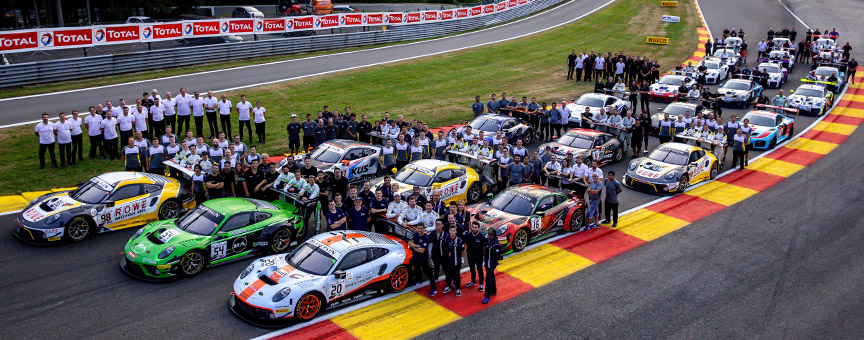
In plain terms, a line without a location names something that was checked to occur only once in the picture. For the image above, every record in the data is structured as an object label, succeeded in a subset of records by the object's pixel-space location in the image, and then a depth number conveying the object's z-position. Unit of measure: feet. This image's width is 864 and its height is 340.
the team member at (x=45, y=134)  59.93
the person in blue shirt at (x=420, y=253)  40.93
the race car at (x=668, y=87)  101.30
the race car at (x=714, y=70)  117.80
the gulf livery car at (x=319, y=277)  36.06
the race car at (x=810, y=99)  98.32
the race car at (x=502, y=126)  74.54
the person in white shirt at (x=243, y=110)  71.46
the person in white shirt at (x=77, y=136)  61.93
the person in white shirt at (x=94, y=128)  62.39
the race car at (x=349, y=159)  60.70
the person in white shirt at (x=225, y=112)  69.77
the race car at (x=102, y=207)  45.83
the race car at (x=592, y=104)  82.58
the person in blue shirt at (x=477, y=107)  81.20
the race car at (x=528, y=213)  47.42
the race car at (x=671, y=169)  62.64
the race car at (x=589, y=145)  67.77
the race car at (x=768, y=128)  80.38
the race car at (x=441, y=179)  54.75
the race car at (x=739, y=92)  100.56
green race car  40.93
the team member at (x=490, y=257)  39.47
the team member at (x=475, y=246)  39.84
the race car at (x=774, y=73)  115.24
